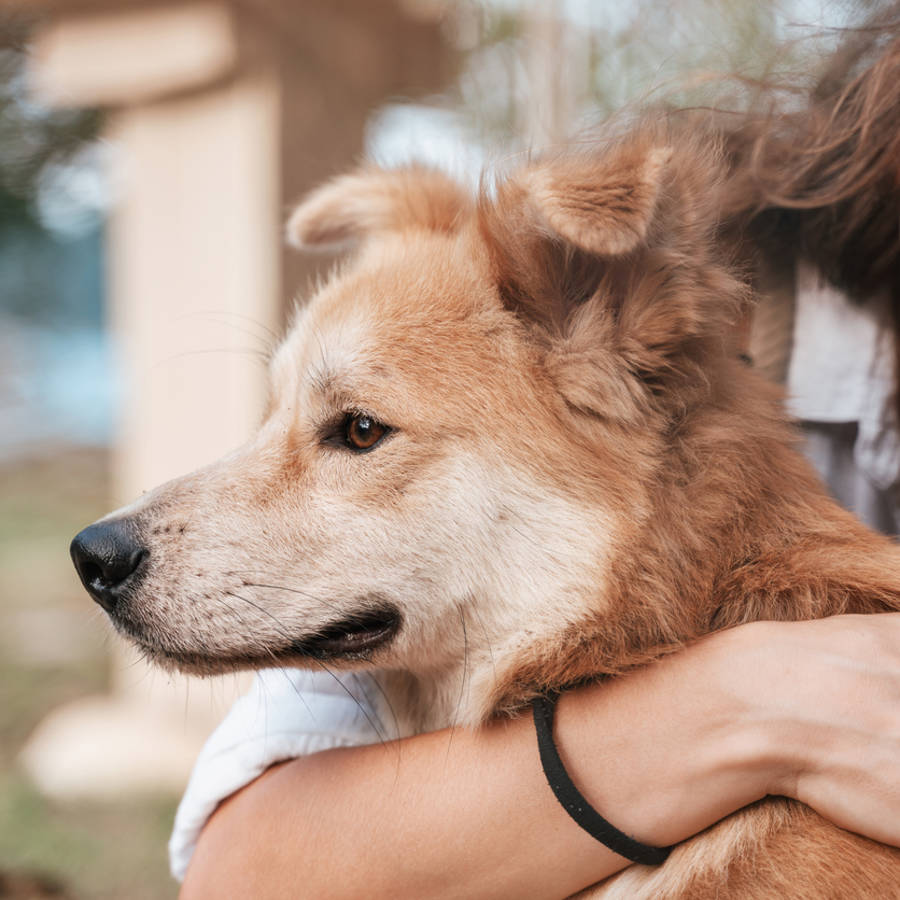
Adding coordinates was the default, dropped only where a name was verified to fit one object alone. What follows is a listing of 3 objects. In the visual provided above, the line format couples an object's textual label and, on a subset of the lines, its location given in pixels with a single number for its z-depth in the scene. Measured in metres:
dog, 1.52
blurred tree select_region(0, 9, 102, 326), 7.85
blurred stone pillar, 4.14
